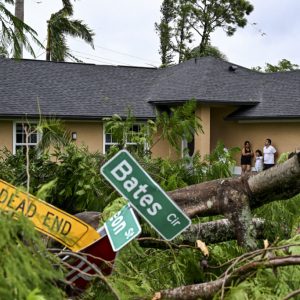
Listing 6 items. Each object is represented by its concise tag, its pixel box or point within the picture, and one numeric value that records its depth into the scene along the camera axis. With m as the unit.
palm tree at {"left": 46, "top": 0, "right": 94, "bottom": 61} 24.61
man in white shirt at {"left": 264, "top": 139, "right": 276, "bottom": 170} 16.48
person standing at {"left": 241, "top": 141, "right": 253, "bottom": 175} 17.00
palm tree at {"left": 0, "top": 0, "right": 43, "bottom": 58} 8.14
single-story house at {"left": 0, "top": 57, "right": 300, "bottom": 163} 17.36
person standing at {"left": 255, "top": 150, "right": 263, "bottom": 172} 16.55
